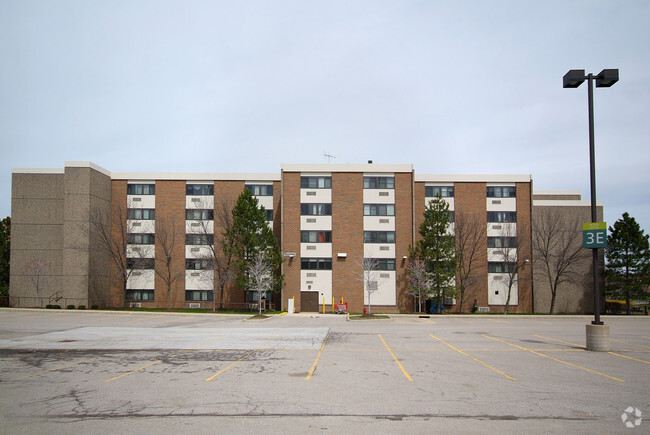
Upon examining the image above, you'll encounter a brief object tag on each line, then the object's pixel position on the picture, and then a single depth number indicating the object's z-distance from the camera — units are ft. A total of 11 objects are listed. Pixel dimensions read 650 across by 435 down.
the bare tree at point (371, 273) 149.18
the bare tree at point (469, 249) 154.20
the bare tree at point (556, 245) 157.07
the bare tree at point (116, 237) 152.05
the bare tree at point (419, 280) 143.64
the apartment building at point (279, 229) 149.79
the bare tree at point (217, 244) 154.40
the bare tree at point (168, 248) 160.56
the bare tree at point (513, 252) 156.04
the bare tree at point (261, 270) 138.13
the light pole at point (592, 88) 59.31
